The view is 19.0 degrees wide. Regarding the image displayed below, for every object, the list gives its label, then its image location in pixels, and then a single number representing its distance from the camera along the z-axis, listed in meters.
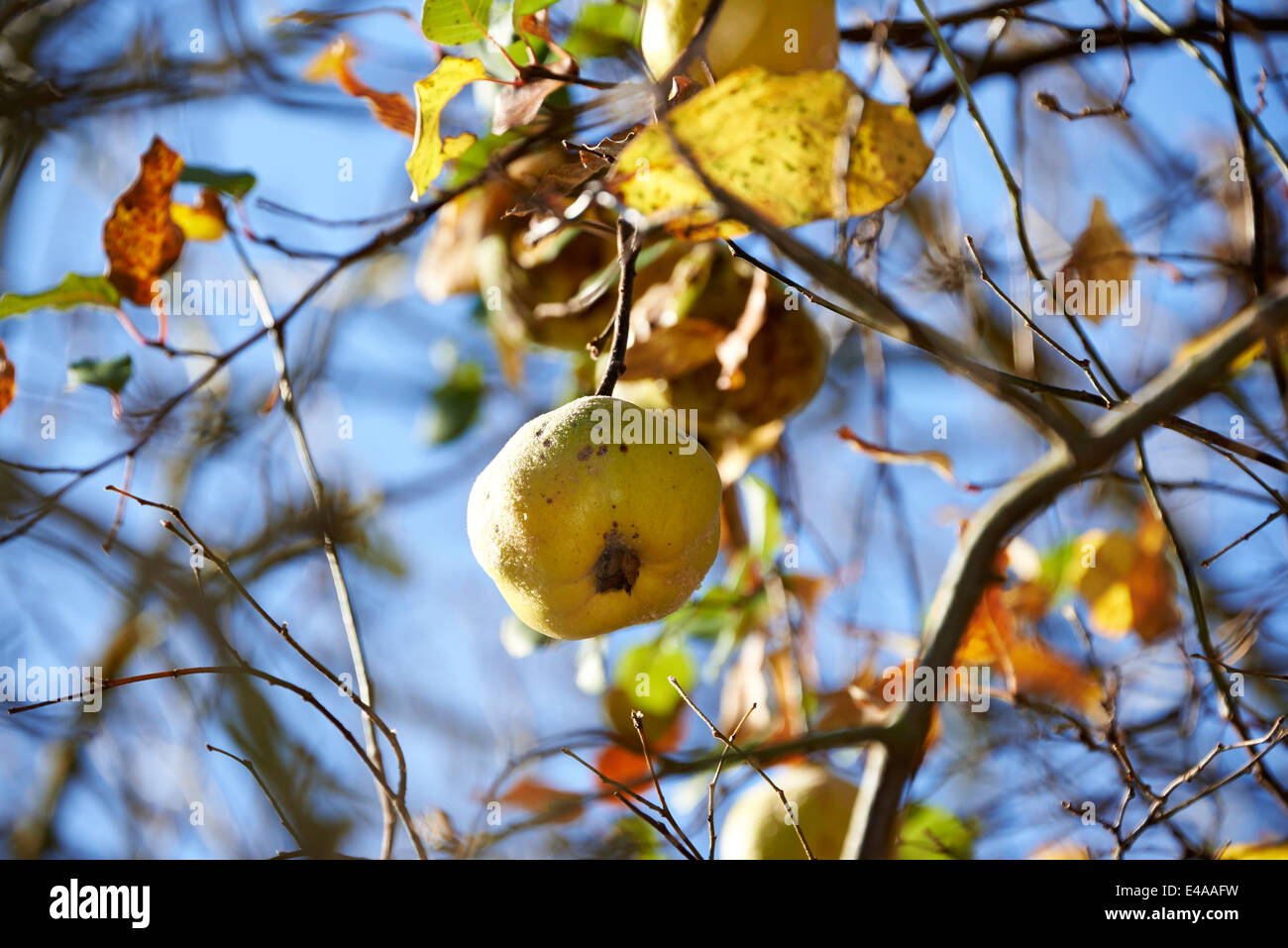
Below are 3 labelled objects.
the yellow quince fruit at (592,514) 1.03
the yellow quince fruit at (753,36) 1.08
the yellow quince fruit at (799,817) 1.20
